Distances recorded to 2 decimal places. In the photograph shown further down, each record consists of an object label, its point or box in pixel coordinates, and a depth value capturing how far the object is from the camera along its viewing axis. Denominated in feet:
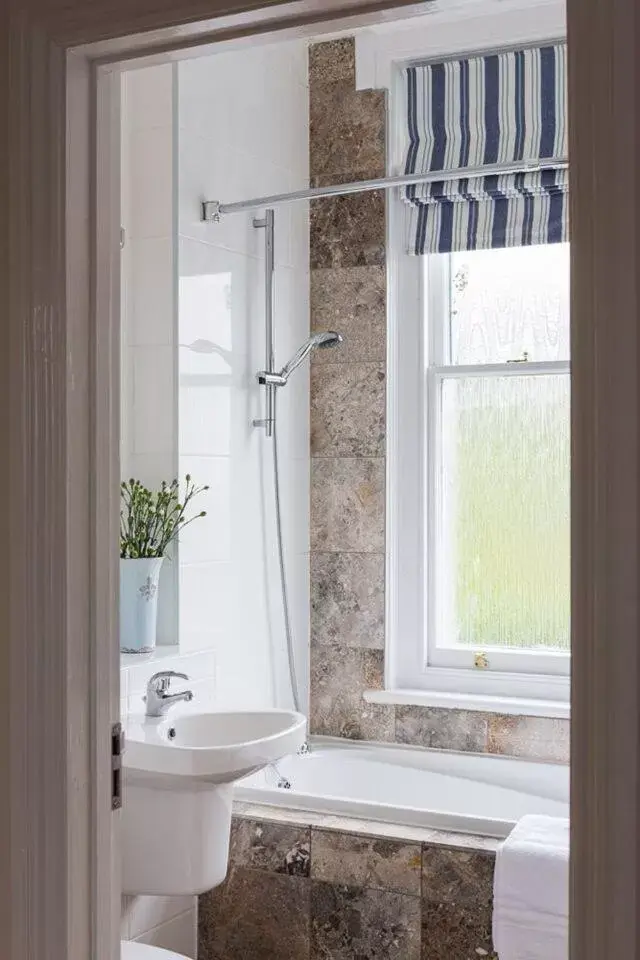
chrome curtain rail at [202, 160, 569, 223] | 10.08
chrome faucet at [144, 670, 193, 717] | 8.31
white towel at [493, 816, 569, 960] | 7.24
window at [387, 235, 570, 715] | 10.99
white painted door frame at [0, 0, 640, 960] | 4.24
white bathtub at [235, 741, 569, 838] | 10.25
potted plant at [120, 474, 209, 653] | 9.05
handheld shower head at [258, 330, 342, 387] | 10.62
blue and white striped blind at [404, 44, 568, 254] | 10.58
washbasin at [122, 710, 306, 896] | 7.29
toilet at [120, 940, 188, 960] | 7.06
